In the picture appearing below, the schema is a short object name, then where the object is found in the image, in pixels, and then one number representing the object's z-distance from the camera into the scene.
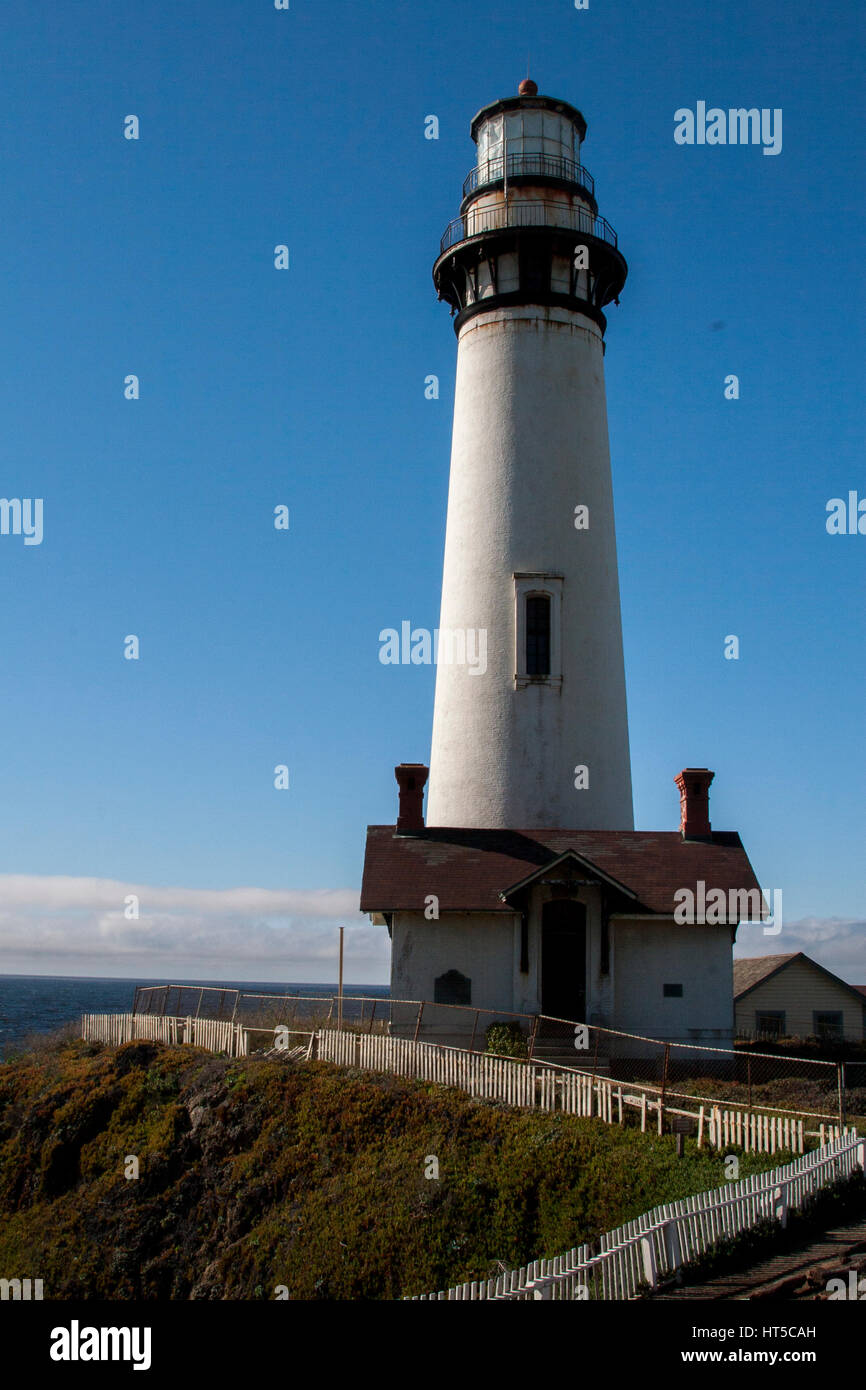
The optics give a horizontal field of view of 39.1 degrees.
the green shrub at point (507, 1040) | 21.83
